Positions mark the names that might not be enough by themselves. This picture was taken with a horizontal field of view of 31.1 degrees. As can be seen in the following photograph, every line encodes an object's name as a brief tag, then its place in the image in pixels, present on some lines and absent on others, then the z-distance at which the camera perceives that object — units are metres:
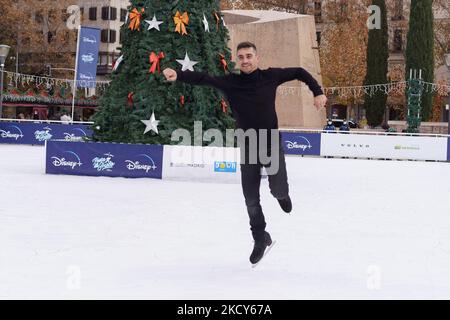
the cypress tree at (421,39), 47.47
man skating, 6.79
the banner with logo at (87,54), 31.47
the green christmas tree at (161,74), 18.59
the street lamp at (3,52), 32.81
